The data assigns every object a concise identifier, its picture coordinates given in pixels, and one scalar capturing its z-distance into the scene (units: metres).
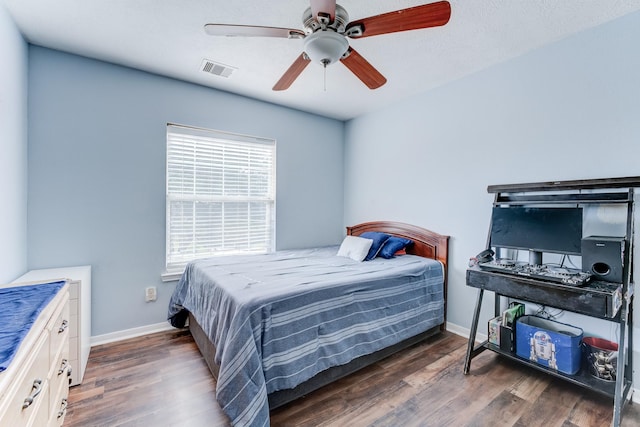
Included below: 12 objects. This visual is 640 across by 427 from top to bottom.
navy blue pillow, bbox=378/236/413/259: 3.04
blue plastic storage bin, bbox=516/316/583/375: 1.94
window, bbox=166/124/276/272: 3.00
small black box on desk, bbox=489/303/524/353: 2.22
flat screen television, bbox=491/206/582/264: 2.01
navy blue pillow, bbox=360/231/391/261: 3.02
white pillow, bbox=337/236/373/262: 2.98
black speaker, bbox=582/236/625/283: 1.67
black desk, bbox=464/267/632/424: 1.58
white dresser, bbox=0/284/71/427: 0.82
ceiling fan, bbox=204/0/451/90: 1.42
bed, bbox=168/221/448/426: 1.58
